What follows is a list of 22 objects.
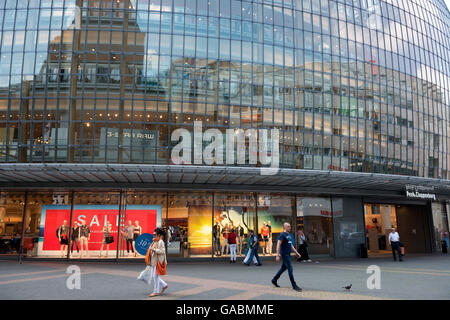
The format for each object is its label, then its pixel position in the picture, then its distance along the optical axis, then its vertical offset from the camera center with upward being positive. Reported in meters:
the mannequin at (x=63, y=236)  20.97 -0.59
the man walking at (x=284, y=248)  10.76 -0.75
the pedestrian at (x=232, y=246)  20.77 -1.26
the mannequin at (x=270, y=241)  23.03 -1.16
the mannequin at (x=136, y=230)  21.60 -0.32
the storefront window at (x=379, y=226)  28.81 -0.35
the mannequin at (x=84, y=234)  21.06 -0.53
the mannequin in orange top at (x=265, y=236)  22.95 -0.82
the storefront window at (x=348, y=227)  25.44 -0.35
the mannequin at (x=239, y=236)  22.55 -0.78
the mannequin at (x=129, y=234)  21.44 -0.54
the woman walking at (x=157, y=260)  9.76 -0.95
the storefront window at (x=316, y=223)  24.73 -0.04
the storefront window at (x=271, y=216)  23.20 +0.43
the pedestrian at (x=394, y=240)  20.73 -1.05
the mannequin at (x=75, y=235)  21.03 -0.55
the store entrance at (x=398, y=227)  29.54 -0.44
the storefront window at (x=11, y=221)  21.09 +0.31
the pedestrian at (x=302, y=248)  20.85 -1.44
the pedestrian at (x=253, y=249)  18.66 -1.33
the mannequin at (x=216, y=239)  22.03 -0.92
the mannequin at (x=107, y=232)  21.14 -0.40
